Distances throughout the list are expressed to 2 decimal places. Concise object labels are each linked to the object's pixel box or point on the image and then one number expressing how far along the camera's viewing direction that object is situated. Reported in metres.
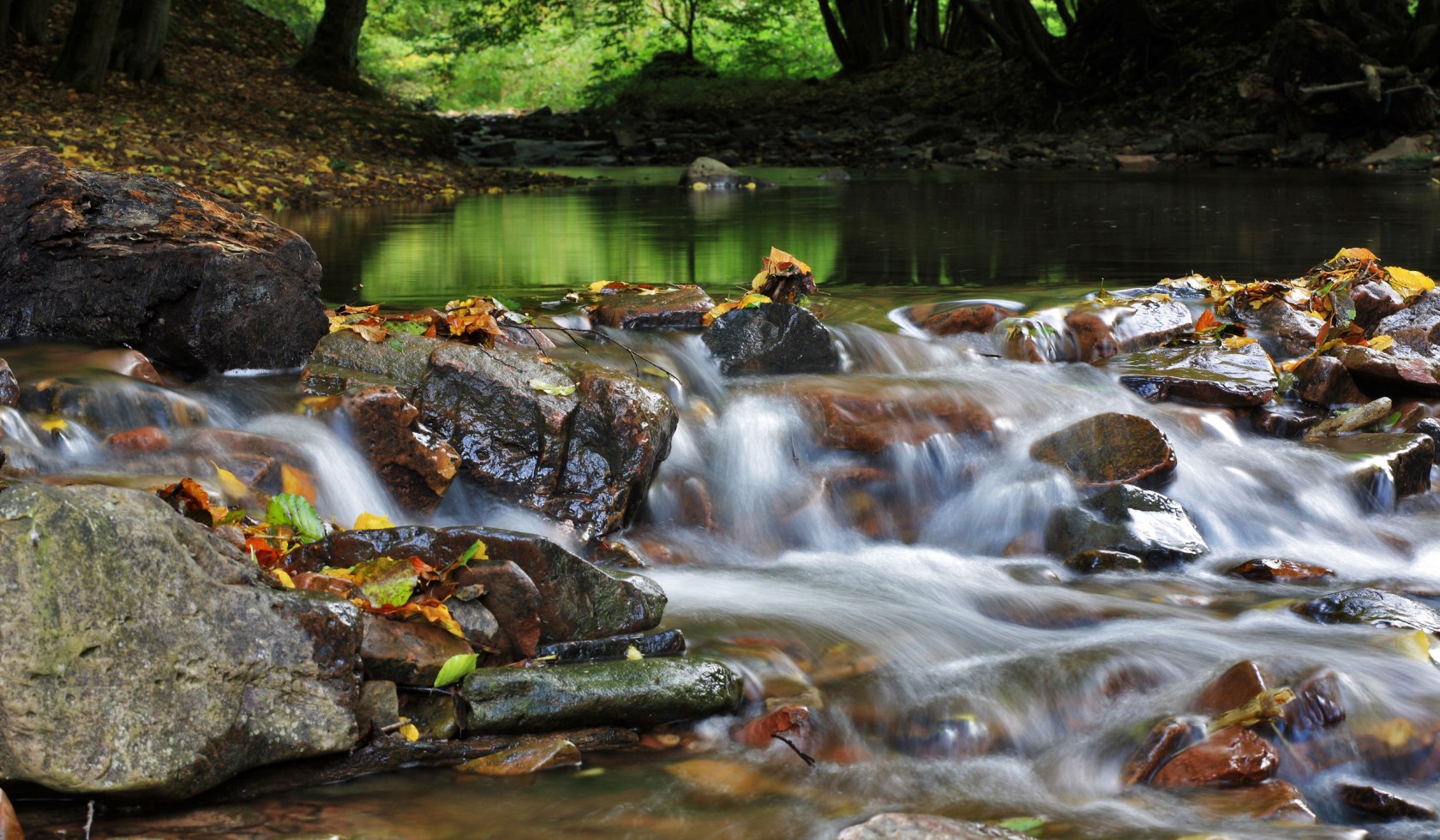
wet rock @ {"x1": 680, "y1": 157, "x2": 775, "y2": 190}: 19.73
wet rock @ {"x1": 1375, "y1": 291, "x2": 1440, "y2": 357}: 6.85
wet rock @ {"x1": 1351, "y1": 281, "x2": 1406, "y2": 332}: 7.13
